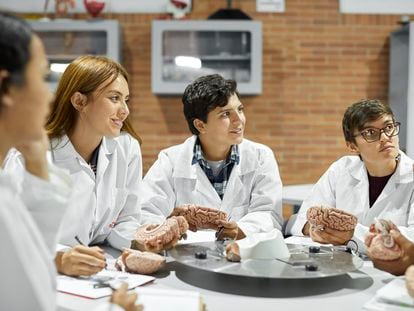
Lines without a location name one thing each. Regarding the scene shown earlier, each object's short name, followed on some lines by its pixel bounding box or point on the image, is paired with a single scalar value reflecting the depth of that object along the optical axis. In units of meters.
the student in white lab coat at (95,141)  1.89
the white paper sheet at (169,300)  1.20
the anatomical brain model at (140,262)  1.52
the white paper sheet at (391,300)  1.23
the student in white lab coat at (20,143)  0.92
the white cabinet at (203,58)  4.34
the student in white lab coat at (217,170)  2.27
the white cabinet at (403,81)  4.02
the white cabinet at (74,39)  4.26
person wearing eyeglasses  2.00
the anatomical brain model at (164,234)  1.64
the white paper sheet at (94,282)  1.35
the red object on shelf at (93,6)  4.38
